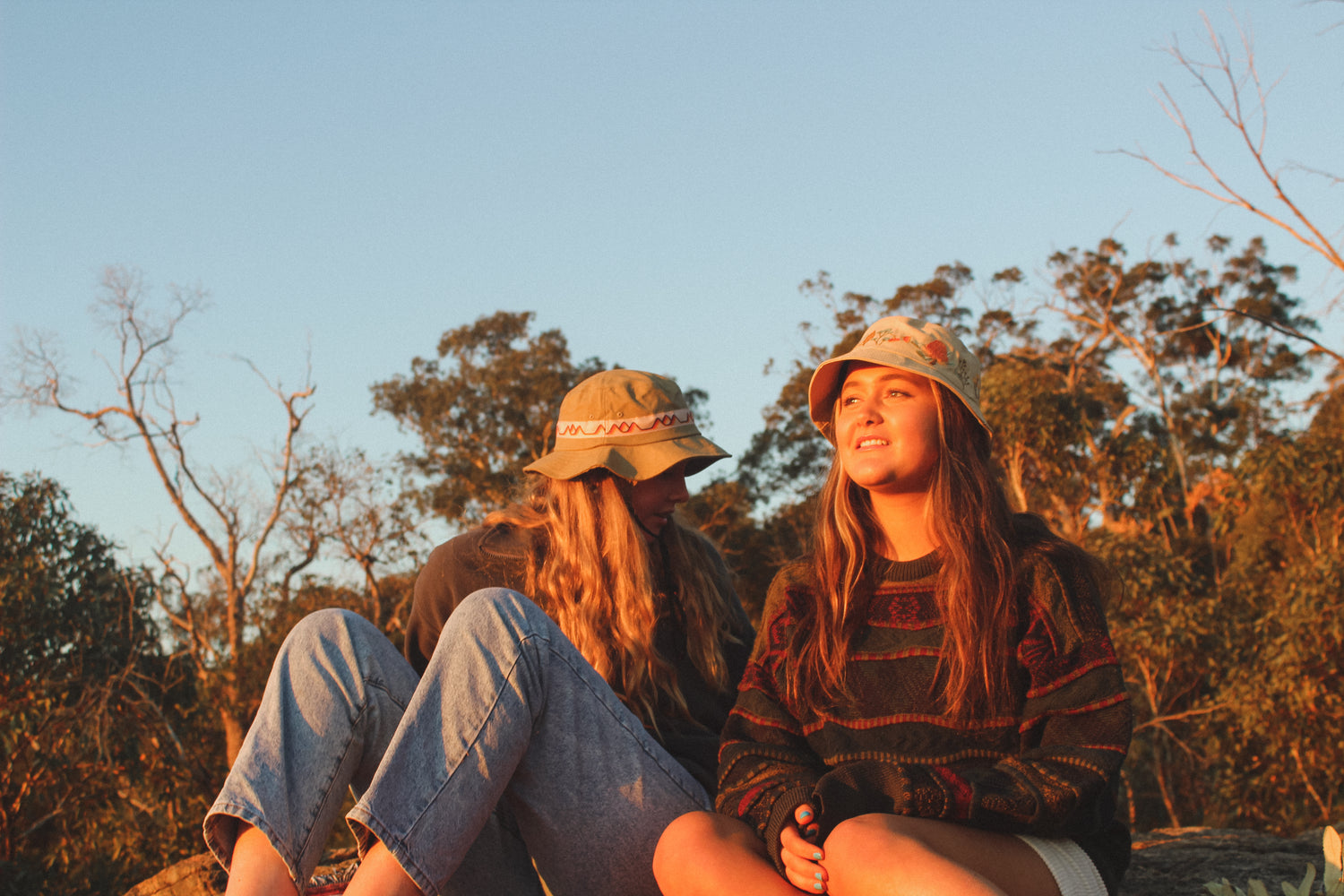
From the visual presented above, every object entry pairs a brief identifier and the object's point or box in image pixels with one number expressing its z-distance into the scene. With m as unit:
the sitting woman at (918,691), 1.62
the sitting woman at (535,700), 1.79
